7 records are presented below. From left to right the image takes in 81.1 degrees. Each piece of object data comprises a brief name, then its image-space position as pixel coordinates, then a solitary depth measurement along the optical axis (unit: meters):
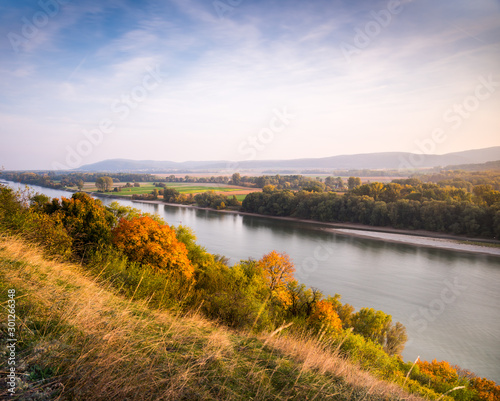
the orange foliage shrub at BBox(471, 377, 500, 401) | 12.31
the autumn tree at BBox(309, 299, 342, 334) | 15.31
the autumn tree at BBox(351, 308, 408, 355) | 16.84
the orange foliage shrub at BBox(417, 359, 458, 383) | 13.22
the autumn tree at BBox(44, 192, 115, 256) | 13.16
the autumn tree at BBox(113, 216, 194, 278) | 15.27
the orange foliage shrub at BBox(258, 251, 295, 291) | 20.78
